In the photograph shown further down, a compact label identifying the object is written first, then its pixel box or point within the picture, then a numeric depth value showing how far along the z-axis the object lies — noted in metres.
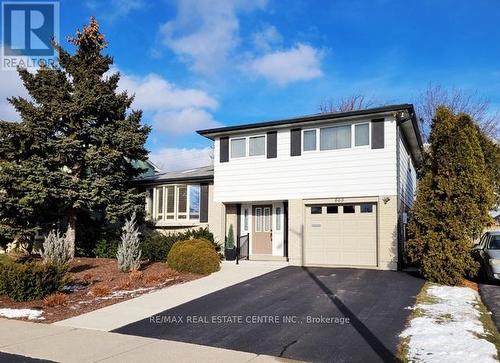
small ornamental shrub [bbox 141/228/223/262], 16.81
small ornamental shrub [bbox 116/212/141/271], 14.58
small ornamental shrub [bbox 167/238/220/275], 14.34
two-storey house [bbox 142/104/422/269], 15.21
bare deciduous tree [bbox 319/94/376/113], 38.50
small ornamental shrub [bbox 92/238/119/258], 18.70
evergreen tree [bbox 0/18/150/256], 17.86
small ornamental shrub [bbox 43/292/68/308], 10.27
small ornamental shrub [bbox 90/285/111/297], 11.48
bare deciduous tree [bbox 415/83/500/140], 30.60
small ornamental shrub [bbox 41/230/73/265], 14.27
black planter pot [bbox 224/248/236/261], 17.75
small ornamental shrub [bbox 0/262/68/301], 10.67
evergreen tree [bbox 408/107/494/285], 12.42
